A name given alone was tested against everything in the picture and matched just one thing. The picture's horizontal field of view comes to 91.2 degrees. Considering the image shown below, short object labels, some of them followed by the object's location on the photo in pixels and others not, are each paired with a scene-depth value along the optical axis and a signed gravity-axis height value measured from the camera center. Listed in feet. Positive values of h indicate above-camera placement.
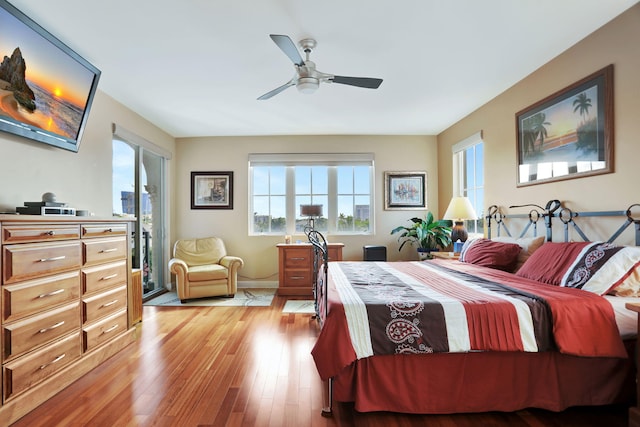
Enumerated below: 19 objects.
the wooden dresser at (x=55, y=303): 5.94 -2.00
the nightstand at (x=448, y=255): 13.38 -1.82
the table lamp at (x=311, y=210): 16.16 +0.20
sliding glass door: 13.06 +0.61
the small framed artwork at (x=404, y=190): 17.78 +1.34
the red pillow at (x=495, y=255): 9.41 -1.29
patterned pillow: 6.23 -1.21
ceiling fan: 8.21 +3.62
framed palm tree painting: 7.75 +2.26
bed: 5.75 -2.47
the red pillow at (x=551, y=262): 7.27 -1.21
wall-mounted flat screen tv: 6.83 +3.31
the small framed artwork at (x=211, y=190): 17.76 +1.38
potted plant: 15.60 -1.05
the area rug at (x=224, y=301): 14.01 -4.02
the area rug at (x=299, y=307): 13.00 -4.03
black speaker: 16.47 -2.07
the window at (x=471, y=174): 13.83 +1.89
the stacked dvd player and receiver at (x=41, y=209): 7.27 +0.15
